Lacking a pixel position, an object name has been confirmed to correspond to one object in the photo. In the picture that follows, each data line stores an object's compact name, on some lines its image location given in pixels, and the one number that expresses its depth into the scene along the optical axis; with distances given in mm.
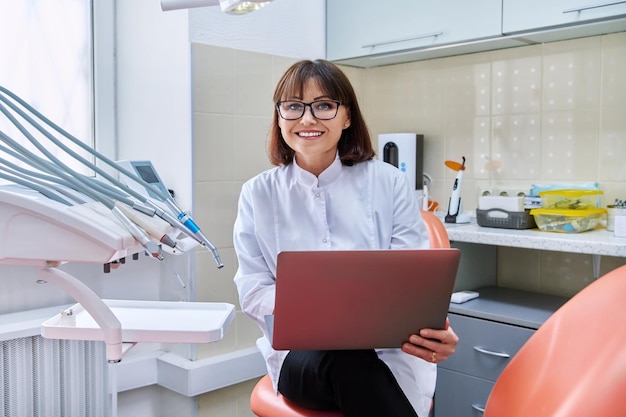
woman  1545
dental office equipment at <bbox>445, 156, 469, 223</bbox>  2428
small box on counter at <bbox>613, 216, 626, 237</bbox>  1950
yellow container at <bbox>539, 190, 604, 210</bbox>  2154
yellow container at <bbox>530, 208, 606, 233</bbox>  2084
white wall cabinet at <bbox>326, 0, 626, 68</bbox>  2033
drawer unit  1987
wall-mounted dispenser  2656
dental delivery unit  827
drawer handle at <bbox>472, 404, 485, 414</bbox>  2033
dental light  1063
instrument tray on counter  2215
